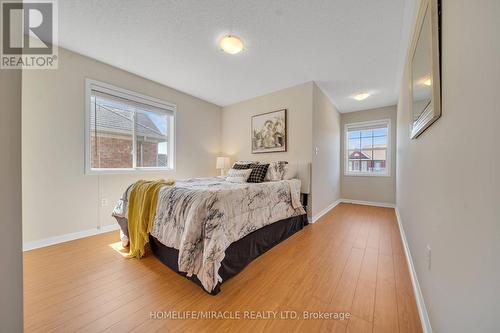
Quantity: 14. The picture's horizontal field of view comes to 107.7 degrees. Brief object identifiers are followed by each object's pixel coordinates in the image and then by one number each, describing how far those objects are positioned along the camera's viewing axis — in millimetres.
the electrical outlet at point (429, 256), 1156
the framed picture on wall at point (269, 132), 3561
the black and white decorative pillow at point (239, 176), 2975
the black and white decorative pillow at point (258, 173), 3047
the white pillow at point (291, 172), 3160
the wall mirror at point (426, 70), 1018
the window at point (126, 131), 2722
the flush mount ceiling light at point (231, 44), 2131
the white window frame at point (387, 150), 4496
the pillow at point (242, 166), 3368
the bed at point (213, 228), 1496
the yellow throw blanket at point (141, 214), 1973
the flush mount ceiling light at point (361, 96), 3796
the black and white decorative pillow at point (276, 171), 3137
